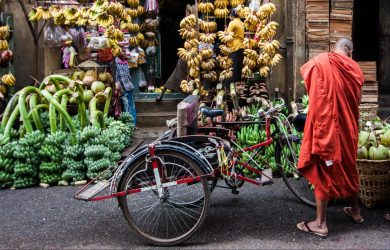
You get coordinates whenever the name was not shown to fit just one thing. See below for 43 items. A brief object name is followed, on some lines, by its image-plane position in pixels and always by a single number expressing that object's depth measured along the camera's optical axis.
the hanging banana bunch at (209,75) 8.02
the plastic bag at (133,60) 9.02
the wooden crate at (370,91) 8.01
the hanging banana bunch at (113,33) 7.73
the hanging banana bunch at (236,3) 8.11
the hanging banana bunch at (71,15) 7.69
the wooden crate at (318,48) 8.14
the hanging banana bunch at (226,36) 7.87
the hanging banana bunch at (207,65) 7.98
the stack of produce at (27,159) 6.26
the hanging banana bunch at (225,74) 7.94
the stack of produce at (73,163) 6.31
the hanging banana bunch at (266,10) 7.57
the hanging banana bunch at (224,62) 7.91
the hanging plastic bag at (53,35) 8.19
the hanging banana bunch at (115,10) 7.73
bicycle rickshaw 4.23
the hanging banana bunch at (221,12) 8.21
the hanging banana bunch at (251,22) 7.71
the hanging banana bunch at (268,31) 7.56
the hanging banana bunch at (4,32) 8.13
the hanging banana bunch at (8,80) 8.21
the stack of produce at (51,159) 6.32
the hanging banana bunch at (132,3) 8.95
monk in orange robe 4.16
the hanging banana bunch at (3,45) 8.13
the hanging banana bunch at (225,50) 7.89
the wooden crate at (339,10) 8.09
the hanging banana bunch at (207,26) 8.09
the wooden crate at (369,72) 8.00
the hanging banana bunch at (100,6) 7.58
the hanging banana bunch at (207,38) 8.03
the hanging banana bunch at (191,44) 7.80
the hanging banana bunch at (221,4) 8.21
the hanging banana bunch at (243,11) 7.82
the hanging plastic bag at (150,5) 9.18
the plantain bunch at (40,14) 7.79
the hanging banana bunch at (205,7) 8.20
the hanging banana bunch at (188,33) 7.87
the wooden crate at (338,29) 8.11
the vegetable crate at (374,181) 4.82
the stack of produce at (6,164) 6.28
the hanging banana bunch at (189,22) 7.86
